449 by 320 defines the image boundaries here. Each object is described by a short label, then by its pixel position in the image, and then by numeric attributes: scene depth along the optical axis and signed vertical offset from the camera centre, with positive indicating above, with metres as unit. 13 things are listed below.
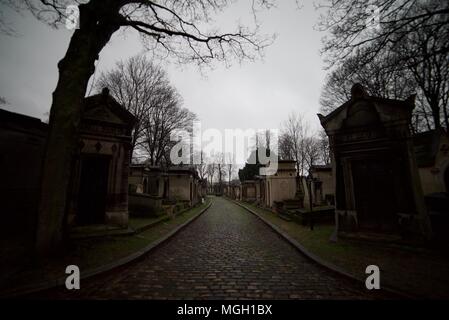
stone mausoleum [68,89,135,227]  7.15 +0.73
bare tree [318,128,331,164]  29.88 +6.45
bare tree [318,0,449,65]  5.22 +4.55
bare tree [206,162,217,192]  70.49 +5.98
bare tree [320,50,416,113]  5.97 +7.33
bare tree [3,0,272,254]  4.51 +1.96
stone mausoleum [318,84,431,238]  6.10 +0.67
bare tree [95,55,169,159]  18.98 +9.38
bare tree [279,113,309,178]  30.64 +6.71
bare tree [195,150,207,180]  46.41 +5.34
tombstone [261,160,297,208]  18.77 +0.37
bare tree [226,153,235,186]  68.88 +6.25
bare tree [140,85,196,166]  20.96 +7.40
